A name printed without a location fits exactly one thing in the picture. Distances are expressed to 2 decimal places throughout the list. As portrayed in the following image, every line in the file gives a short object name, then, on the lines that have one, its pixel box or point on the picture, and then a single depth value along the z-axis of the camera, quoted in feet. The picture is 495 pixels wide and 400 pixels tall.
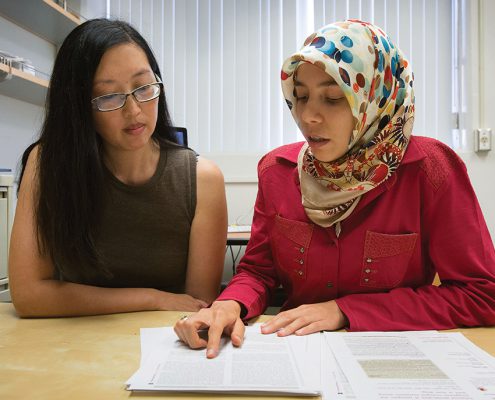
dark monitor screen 8.10
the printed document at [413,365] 1.90
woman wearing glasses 3.58
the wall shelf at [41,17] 7.52
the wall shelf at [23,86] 6.75
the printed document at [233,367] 1.98
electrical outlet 9.62
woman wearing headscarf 2.92
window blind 10.10
